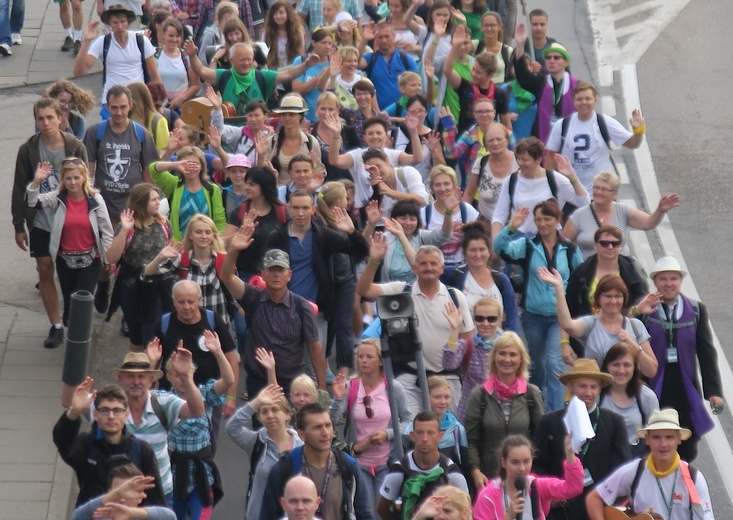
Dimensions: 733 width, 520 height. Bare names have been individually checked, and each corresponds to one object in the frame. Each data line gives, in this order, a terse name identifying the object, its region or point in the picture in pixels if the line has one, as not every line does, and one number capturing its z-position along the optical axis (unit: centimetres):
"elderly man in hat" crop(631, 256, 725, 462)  2269
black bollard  1955
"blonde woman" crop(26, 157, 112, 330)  2492
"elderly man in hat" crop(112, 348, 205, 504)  1972
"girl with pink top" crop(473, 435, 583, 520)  1808
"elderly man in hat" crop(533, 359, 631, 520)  1984
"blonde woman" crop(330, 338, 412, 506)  2080
